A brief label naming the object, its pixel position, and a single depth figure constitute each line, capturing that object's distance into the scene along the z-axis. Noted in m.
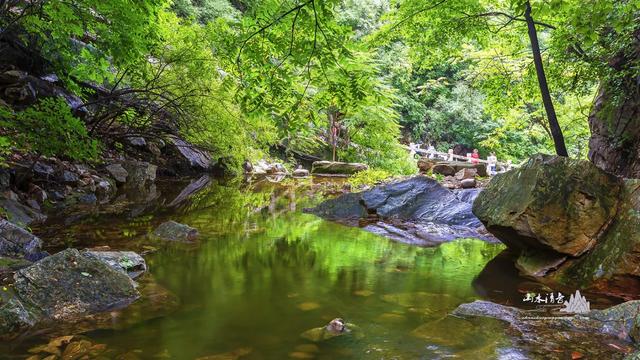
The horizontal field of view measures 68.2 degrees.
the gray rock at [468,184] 14.11
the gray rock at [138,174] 14.41
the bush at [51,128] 6.35
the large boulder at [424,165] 20.34
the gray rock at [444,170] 18.75
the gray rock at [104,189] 11.83
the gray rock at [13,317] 3.89
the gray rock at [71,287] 4.32
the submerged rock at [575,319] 3.79
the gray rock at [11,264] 5.05
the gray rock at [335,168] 22.31
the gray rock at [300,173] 23.52
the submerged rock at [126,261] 5.61
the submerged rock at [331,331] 4.09
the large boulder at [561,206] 6.22
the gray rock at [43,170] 10.05
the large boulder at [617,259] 5.43
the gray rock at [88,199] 10.61
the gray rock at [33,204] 8.94
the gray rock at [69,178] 10.90
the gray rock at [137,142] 15.92
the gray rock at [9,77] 11.05
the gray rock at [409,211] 9.73
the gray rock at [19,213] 7.37
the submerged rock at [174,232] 7.82
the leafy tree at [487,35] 8.26
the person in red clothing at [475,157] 25.53
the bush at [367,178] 16.98
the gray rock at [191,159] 19.23
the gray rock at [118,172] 13.53
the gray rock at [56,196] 10.10
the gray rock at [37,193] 9.41
